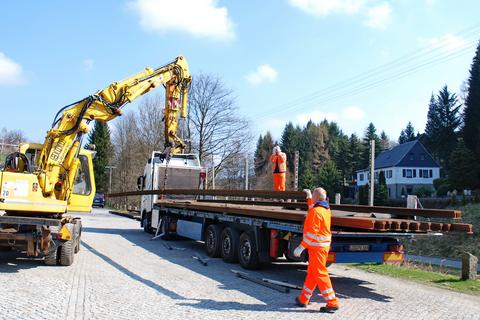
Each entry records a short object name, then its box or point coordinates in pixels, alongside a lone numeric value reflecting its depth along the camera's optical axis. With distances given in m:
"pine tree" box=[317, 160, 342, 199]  71.88
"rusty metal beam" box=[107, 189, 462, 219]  8.47
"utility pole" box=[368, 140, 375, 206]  18.69
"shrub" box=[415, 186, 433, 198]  58.62
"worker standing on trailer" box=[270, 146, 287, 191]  15.12
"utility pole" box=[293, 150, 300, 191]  18.93
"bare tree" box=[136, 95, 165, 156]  48.22
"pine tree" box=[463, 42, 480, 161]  57.88
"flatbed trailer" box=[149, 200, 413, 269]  8.69
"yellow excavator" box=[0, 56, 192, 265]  9.62
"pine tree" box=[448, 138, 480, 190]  49.94
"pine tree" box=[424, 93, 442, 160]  80.31
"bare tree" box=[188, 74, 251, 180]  45.72
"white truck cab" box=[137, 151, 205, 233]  19.36
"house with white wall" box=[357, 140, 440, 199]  74.38
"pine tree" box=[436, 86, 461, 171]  76.62
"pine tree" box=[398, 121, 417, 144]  112.68
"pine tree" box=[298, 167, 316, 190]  70.95
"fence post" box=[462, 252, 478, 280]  10.50
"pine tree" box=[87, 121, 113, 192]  75.50
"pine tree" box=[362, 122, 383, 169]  85.11
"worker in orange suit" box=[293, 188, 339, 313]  7.17
